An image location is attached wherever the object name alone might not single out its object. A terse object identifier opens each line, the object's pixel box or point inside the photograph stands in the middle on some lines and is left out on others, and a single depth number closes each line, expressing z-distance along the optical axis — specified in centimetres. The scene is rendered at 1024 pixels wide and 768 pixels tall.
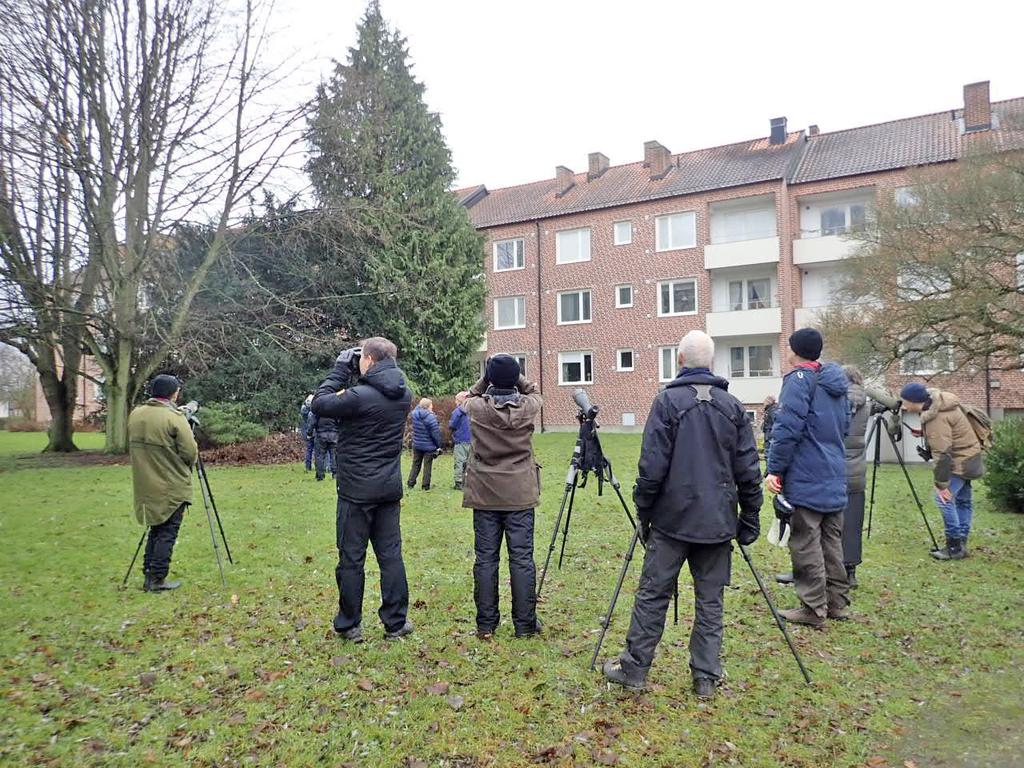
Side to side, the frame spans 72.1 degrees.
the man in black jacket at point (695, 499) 419
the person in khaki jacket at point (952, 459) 751
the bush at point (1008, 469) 1020
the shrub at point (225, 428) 1952
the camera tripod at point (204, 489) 672
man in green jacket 639
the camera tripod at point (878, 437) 771
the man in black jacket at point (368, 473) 514
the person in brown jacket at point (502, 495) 523
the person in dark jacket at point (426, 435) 1245
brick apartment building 2956
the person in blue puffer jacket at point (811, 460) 538
